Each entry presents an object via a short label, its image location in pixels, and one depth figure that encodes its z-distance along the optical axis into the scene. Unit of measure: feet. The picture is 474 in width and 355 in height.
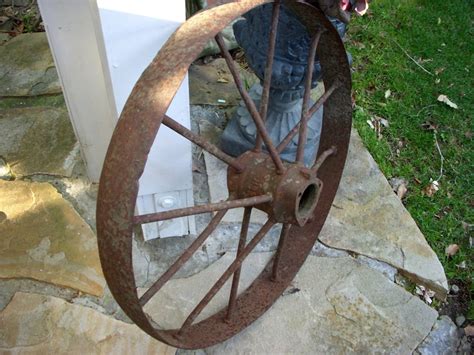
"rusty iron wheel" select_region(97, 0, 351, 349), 3.87
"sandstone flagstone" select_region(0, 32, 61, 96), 9.26
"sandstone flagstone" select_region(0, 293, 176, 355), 6.02
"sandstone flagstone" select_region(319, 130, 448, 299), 7.25
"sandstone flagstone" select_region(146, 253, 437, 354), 6.35
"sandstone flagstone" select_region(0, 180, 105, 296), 6.68
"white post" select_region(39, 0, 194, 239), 5.05
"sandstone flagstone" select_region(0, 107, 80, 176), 7.95
